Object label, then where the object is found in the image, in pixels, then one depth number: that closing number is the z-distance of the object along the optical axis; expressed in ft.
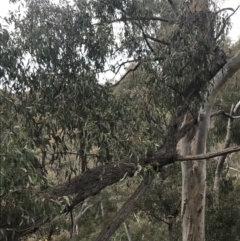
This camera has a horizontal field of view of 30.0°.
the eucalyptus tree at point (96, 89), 14.78
